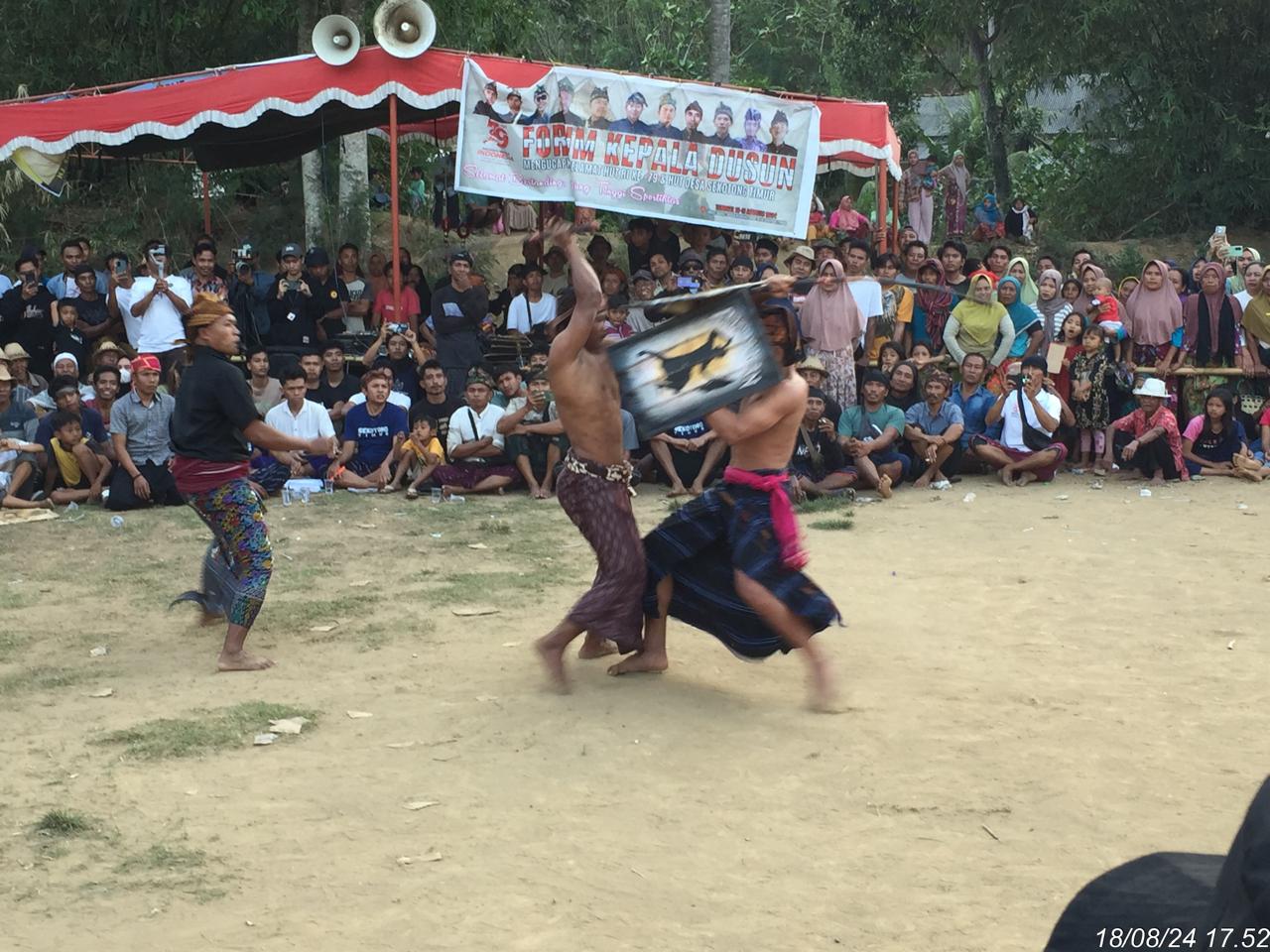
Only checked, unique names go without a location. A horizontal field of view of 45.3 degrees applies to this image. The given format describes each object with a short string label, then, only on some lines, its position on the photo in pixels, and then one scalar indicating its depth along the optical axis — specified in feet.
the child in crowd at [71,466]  36.68
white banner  41.98
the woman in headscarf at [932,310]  42.83
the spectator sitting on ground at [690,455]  37.47
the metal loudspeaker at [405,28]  41.75
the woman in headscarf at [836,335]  39.88
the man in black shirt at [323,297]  45.98
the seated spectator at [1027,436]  38.09
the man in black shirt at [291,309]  45.14
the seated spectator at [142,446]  35.94
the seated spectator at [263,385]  39.47
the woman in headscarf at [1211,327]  41.39
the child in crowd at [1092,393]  39.52
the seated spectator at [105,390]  37.81
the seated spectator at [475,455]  37.83
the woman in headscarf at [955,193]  69.77
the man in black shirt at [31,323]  42.70
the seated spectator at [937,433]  37.96
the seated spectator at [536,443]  37.52
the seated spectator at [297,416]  37.22
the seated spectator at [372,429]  38.70
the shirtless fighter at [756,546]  20.25
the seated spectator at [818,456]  37.11
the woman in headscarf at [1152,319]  41.81
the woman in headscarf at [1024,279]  42.75
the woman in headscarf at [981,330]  41.14
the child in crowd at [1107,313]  40.75
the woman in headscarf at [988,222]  68.74
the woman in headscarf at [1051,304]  41.88
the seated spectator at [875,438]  37.29
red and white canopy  42.27
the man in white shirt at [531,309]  45.34
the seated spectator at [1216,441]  38.29
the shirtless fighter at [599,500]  20.74
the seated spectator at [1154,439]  38.19
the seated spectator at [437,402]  39.11
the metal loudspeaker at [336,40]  41.78
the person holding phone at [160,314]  41.91
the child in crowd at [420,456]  37.93
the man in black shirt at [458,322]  43.06
